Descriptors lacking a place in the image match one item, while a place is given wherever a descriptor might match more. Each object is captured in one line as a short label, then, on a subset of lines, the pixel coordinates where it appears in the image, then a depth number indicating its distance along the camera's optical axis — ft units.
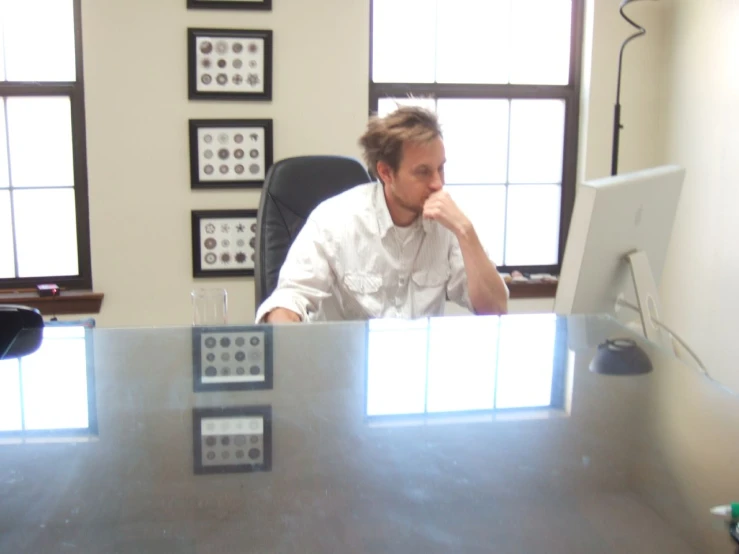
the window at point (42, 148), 9.85
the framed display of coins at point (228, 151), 10.09
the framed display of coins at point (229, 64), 9.91
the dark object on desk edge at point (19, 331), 4.44
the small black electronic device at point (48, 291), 9.96
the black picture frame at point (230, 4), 9.81
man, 6.64
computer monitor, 4.54
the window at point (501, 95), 10.88
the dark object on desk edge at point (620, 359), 4.12
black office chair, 7.25
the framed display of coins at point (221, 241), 10.28
